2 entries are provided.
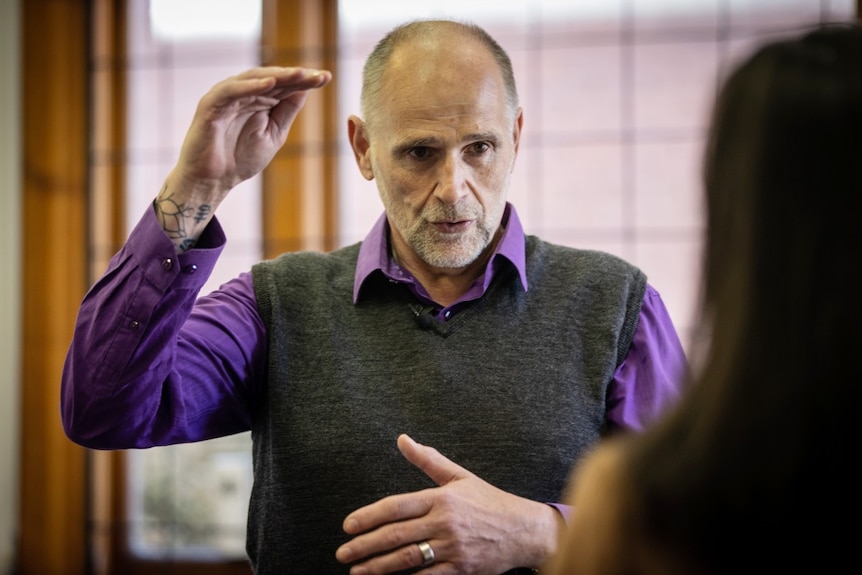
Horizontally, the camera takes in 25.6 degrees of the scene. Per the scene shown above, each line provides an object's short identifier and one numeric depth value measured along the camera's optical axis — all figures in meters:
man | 1.66
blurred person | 1.07
